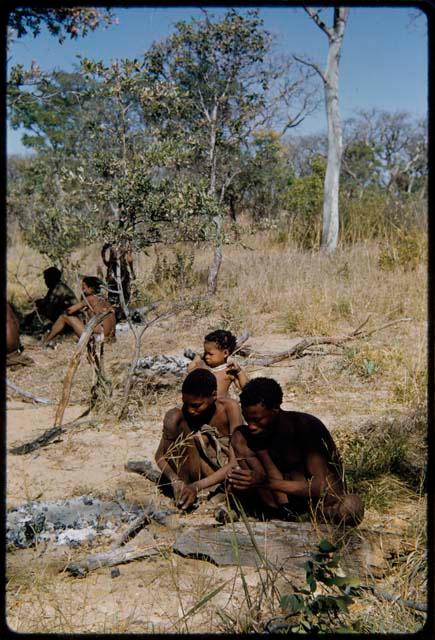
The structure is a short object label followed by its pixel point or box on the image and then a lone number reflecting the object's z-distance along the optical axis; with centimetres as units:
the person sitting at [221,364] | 464
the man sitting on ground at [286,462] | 321
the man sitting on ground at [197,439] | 371
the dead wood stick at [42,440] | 484
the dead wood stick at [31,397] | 598
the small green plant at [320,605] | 219
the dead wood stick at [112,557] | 301
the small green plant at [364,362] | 595
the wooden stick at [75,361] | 498
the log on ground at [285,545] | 287
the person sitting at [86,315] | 747
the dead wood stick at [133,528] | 327
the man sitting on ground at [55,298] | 849
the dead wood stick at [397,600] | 248
